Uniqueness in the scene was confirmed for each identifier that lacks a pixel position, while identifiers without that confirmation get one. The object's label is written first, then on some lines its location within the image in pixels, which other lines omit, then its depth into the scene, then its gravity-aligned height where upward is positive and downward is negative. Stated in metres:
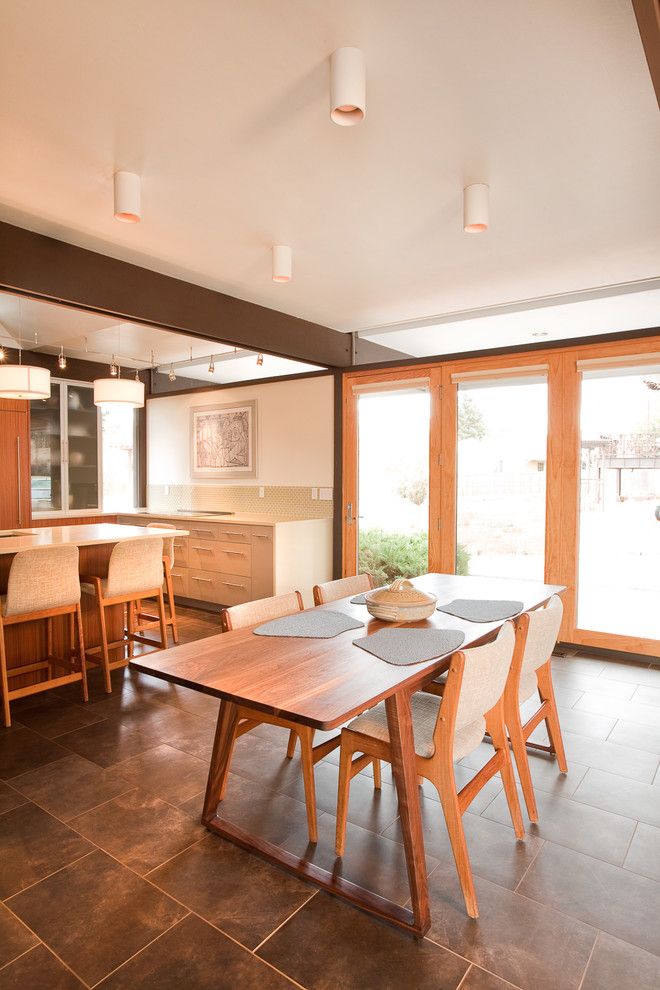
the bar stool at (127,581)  3.92 -0.71
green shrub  5.30 -0.73
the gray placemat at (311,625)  2.29 -0.60
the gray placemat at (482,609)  2.53 -0.60
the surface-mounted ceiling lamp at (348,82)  1.81 +1.21
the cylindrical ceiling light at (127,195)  2.57 +1.23
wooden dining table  1.64 -0.61
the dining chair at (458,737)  1.80 -0.88
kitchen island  3.77 -0.61
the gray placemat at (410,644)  2.00 -0.60
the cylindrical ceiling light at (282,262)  3.42 +1.25
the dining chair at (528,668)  2.24 -0.77
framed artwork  6.42 +0.40
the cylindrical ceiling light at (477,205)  2.66 +1.22
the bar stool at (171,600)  4.51 -0.95
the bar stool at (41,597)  3.36 -0.71
